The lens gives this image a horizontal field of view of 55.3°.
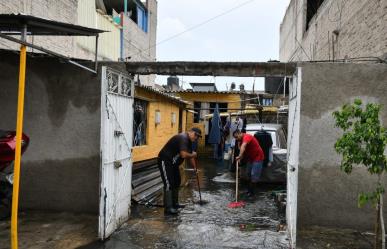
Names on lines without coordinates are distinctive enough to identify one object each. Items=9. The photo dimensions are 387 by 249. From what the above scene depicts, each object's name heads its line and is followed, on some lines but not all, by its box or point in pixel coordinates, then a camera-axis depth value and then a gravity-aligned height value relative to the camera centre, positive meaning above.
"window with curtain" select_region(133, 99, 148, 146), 11.19 +0.07
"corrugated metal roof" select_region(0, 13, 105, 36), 4.85 +1.46
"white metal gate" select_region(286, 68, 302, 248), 5.57 -0.39
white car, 10.37 -0.99
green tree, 4.37 -0.13
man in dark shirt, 7.60 -0.73
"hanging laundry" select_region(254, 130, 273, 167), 10.40 -0.44
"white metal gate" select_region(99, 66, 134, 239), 5.94 -0.44
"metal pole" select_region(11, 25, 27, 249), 4.66 -0.24
